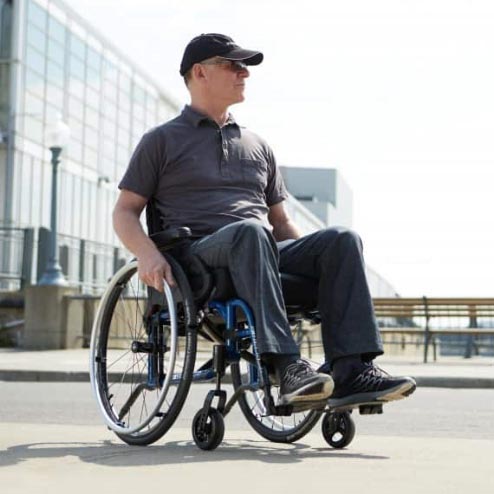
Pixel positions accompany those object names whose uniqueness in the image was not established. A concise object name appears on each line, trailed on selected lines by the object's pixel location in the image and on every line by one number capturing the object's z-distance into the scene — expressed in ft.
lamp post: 62.80
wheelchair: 14.88
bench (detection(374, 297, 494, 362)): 59.41
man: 14.30
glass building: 104.47
